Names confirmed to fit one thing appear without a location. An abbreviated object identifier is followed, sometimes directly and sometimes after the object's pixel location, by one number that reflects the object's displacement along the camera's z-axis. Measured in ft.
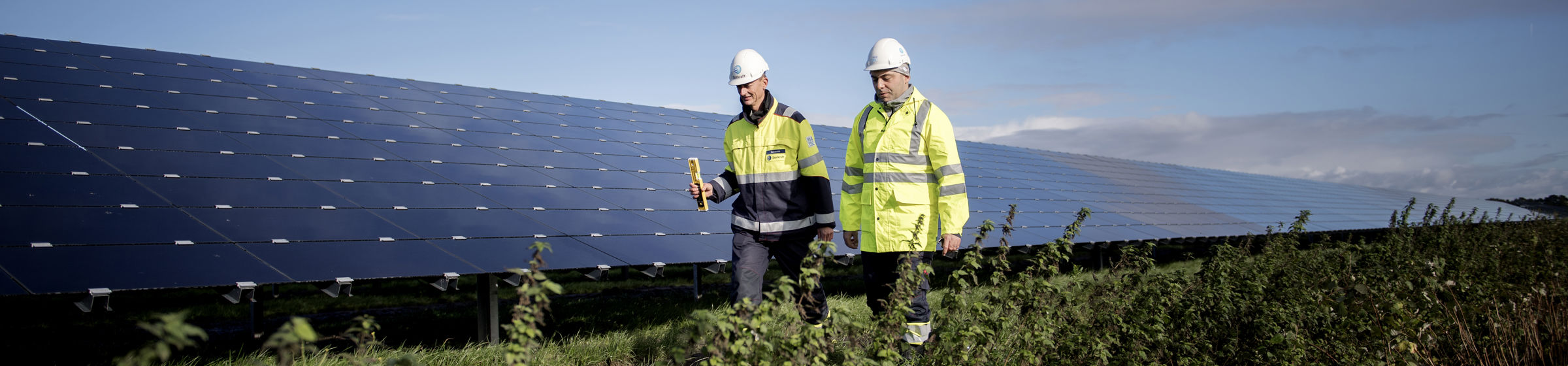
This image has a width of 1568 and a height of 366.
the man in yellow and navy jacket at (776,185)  16.22
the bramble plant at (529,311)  8.21
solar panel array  16.79
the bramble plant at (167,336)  6.03
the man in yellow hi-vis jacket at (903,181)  14.88
